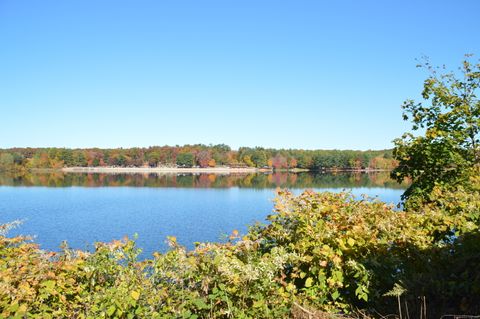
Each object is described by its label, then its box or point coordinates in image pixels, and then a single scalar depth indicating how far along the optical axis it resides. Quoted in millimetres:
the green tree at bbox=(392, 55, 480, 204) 9094
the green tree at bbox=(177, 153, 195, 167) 193500
